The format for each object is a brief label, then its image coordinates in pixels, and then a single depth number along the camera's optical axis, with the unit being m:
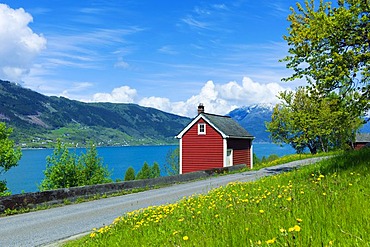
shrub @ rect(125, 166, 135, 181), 76.95
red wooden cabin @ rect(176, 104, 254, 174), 45.69
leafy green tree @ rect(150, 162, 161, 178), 87.62
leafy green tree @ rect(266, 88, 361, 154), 60.56
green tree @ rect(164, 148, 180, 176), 86.19
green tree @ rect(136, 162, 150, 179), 79.81
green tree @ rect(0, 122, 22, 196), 30.61
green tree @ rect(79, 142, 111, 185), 34.88
